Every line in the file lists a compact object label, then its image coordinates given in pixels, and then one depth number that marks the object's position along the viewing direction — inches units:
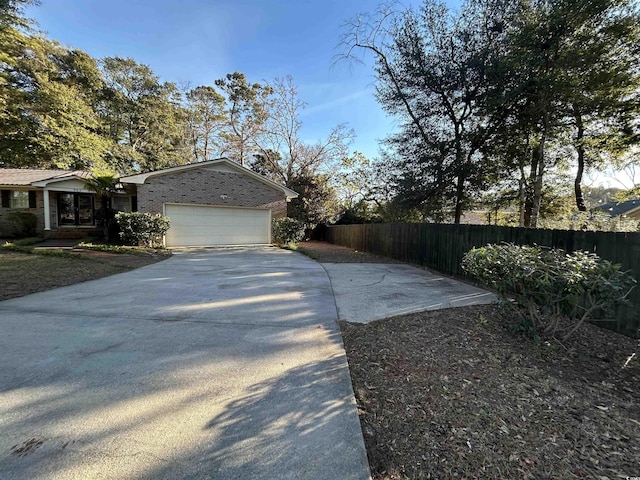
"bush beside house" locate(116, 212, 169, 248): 434.6
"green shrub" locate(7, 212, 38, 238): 520.7
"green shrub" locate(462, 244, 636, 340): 110.8
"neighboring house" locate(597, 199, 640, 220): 550.8
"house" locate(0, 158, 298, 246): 490.9
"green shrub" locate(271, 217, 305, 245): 557.6
